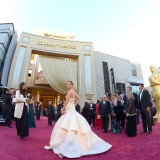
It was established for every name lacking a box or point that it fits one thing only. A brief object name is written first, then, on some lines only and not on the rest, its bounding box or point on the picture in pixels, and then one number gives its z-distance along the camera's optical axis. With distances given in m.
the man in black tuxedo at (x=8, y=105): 5.11
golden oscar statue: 5.13
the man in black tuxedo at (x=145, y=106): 3.72
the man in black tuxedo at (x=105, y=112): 4.78
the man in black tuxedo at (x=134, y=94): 4.09
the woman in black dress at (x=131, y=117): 3.85
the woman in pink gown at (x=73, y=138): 2.41
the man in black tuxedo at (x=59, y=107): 8.56
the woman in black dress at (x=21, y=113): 3.37
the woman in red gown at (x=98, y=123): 5.88
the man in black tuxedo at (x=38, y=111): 9.83
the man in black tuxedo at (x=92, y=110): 7.55
